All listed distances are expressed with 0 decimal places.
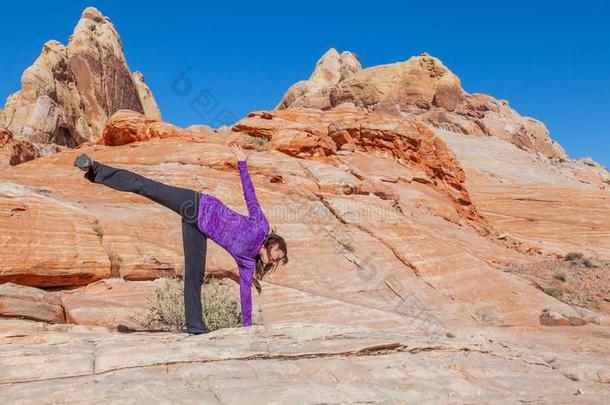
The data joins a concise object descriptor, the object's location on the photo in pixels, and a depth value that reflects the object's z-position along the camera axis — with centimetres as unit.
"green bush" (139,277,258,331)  805
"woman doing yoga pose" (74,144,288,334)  530
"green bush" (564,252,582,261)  2302
